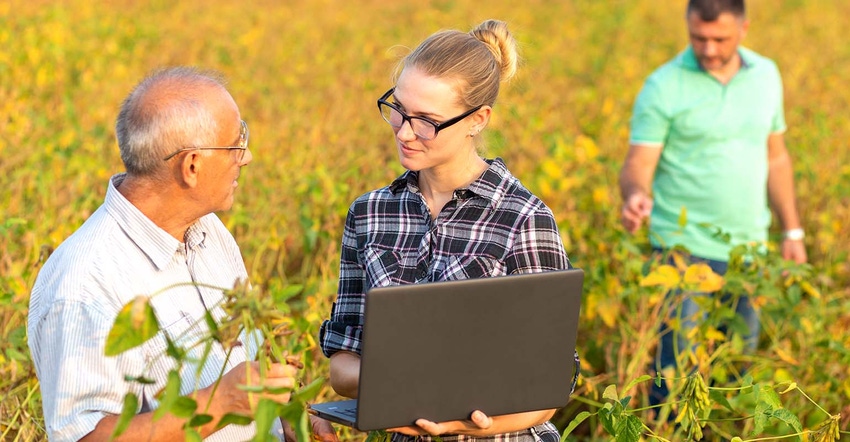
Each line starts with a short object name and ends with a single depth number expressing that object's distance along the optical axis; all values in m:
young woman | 3.11
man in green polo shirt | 4.40
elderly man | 2.88
